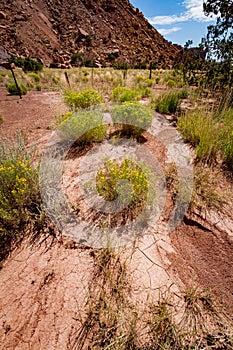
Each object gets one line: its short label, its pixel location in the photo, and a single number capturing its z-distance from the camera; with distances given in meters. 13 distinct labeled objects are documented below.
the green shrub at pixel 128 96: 4.60
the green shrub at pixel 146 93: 6.50
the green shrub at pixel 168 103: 4.77
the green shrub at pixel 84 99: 4.24
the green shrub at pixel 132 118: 3.39
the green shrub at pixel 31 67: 13.95
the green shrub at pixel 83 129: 3.04
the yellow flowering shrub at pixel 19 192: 1.74
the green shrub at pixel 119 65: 17.32
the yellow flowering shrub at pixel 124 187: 1.95
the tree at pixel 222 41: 5.00
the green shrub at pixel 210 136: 2.58
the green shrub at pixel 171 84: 7.89
